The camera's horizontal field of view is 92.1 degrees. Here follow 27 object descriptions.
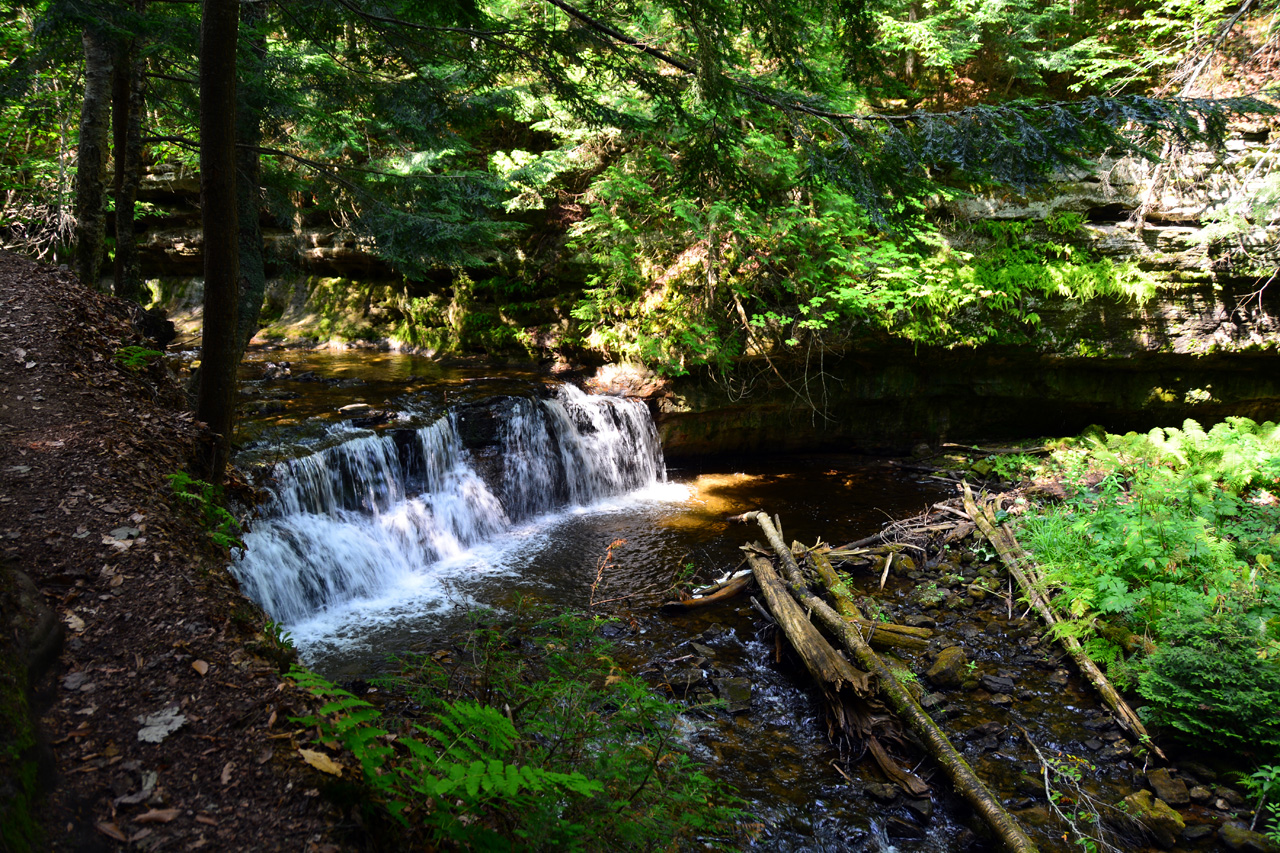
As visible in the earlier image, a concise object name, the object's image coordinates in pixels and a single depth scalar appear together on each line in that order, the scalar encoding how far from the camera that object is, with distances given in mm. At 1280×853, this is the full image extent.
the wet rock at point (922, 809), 4141
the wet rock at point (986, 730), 4965
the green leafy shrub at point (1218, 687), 4480
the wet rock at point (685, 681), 5473
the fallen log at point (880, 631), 5957
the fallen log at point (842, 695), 4438
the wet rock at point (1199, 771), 4508
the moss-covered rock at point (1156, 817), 4047
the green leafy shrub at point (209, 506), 3975
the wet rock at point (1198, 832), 4059
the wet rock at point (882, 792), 4277
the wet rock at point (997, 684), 5531
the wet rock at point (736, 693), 5309
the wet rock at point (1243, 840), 3904
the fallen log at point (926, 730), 3785
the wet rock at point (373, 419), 9257
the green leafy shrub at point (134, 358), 5375
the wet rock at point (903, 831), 4012
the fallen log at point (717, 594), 6898
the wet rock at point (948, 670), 5539
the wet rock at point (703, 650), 6002
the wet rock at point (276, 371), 12023
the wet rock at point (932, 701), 5234
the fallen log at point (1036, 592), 5029
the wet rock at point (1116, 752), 4758
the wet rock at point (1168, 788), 4344
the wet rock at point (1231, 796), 4293
